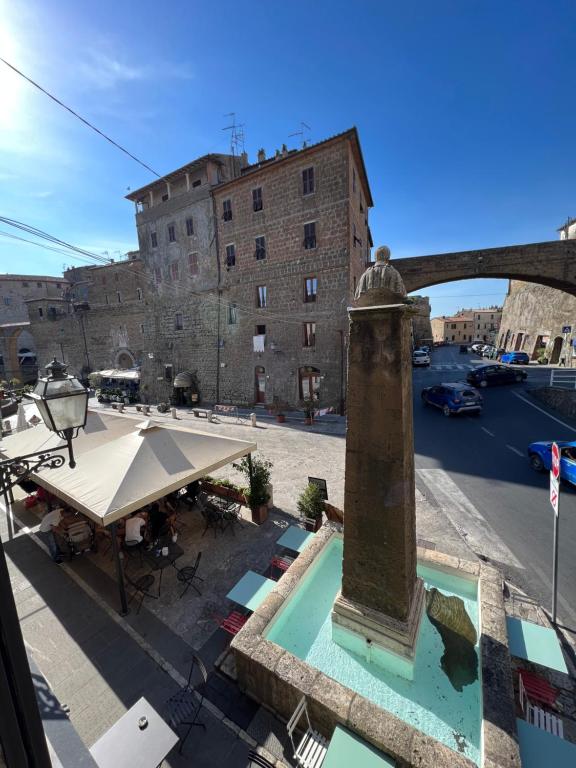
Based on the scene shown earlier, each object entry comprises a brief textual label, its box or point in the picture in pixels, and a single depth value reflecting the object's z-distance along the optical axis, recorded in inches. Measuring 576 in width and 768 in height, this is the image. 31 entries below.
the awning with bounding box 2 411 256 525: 207.6
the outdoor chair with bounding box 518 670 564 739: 137.0
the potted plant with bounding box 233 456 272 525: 295.3
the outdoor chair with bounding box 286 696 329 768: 124.8
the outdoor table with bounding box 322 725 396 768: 114.9
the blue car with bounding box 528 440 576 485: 329.4
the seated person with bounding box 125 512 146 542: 237.9
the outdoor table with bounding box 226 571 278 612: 188.5
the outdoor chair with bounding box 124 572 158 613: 211.0
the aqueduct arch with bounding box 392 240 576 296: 718.5
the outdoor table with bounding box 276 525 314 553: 237.0
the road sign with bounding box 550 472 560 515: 185.6
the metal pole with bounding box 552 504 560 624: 180.5
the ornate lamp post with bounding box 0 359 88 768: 51.6
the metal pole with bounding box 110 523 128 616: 201.3
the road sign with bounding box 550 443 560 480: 183.9
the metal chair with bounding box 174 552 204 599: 223.1
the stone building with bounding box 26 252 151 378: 1131.3
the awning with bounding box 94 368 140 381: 1028.5
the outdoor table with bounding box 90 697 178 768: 118.2
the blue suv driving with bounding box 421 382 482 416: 617.3
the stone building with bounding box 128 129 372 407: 661.9
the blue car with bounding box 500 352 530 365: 1194.0
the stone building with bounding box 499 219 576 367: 1018.7
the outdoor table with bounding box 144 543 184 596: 228.8
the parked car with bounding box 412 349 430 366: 1287.8
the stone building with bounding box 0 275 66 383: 1473.9
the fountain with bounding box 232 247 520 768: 132.6
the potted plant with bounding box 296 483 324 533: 274.5
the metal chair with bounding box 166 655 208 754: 143.8
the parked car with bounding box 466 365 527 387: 860.0
